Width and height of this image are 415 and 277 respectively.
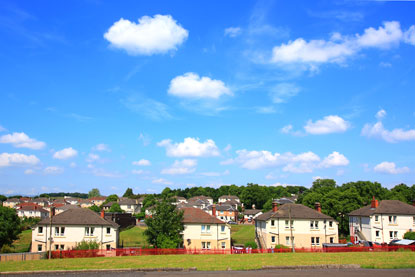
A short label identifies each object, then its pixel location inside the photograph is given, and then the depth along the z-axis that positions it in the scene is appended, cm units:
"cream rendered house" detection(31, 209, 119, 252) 4797
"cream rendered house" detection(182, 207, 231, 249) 5092
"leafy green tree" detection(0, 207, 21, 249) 4644
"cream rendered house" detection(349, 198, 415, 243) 5603
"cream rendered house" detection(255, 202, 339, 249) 5447
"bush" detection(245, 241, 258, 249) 5321
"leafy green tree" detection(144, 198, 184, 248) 4647
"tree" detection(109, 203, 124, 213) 12529
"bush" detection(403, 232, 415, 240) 5241
